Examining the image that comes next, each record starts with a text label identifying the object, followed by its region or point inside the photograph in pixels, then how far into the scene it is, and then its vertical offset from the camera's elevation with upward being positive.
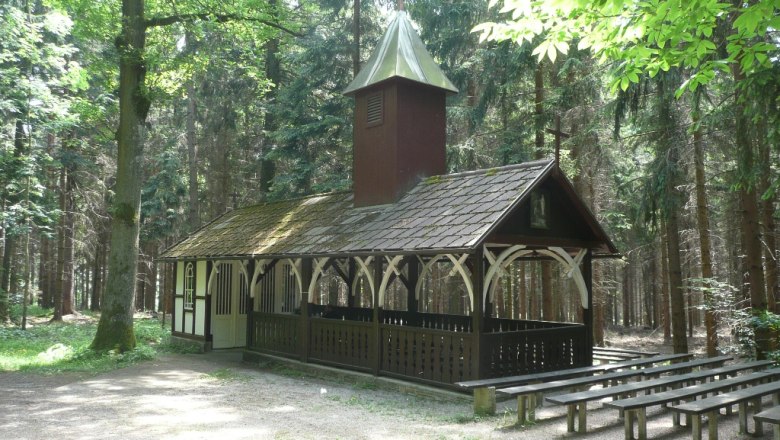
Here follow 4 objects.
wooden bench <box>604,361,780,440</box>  6.55 -1.39
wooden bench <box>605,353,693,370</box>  9.88 -1.46
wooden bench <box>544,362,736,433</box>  7.02 -1.44
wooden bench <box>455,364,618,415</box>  8.38 -1.57
